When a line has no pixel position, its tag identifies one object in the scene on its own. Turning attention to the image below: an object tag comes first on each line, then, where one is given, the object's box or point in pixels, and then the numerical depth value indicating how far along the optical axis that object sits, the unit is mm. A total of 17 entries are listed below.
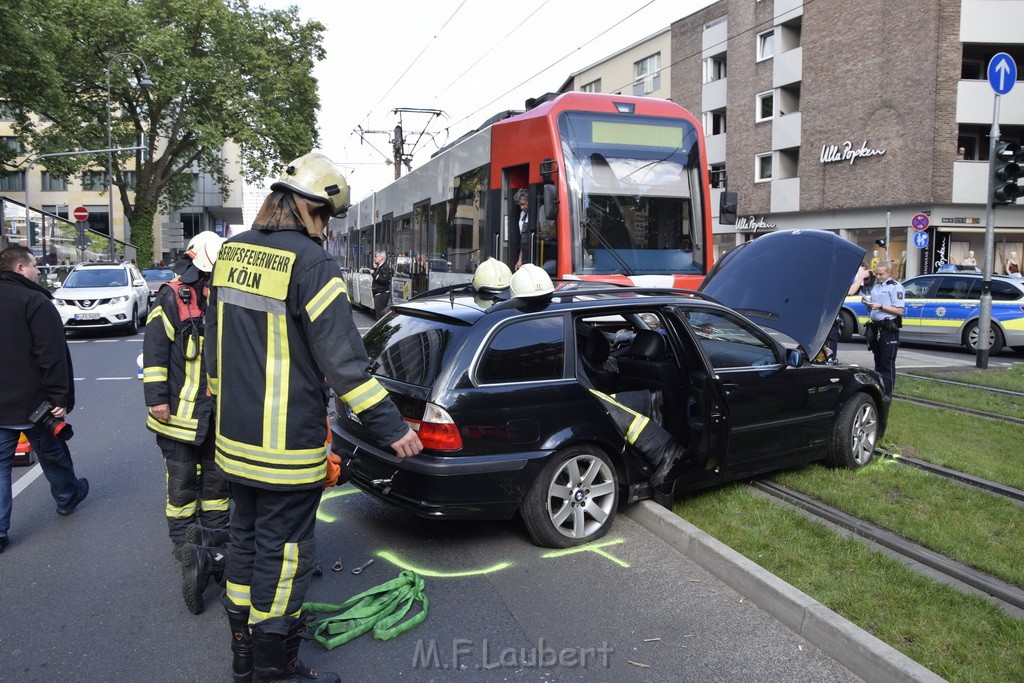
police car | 14859
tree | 33844
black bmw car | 4582
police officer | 9195
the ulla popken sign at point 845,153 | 31153
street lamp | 32250
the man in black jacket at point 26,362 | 4992
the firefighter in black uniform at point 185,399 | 4219
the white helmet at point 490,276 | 5996
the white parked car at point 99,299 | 17609
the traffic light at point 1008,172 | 12320
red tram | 9453
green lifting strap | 3758
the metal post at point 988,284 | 12812
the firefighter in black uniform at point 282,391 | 2920
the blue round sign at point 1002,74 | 12867
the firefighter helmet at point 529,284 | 5023
